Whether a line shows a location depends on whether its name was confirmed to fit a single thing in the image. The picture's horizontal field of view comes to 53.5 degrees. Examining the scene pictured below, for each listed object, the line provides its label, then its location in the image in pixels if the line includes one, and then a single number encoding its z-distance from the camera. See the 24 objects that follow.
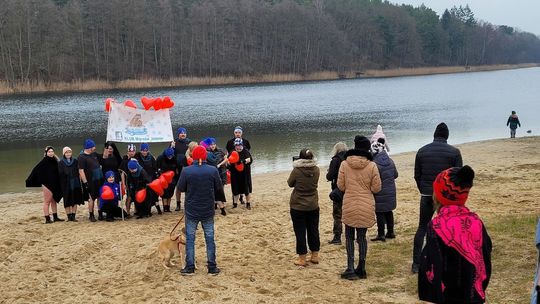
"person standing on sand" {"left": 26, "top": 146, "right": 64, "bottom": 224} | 10.23
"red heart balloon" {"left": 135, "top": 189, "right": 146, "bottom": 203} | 10.27
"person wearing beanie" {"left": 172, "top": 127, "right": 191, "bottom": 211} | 10.88
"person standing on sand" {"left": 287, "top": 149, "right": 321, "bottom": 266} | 6.95
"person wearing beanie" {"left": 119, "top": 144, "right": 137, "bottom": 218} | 10.32
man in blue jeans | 6.74
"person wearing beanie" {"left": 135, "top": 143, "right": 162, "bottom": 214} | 10.52
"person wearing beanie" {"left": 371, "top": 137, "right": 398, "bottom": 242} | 7.89
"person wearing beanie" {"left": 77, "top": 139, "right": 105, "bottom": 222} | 10.10
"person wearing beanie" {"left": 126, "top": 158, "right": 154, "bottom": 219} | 10.37
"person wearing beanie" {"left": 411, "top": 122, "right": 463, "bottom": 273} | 6.34
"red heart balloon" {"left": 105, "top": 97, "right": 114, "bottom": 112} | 10.81
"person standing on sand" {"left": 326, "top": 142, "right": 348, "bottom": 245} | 7.64
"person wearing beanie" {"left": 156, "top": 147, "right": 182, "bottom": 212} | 10.75
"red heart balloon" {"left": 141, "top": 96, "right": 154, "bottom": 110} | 11.12
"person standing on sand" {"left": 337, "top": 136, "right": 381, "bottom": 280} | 6.32
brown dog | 7.21
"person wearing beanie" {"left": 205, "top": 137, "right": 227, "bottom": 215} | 10.33
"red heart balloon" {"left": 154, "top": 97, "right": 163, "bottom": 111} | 11.16
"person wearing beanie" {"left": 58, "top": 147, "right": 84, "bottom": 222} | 10.16
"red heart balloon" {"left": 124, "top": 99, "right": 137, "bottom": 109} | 11.02
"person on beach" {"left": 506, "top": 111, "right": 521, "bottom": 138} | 24.91
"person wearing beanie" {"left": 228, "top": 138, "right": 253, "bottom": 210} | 10.77
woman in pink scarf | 3.54
